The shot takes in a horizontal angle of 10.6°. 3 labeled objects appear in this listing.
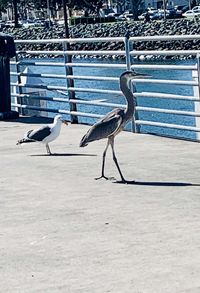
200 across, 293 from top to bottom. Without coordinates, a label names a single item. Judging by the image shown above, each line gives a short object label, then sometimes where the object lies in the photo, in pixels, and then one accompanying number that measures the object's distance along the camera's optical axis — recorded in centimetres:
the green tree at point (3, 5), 11508
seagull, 1238
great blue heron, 1029
